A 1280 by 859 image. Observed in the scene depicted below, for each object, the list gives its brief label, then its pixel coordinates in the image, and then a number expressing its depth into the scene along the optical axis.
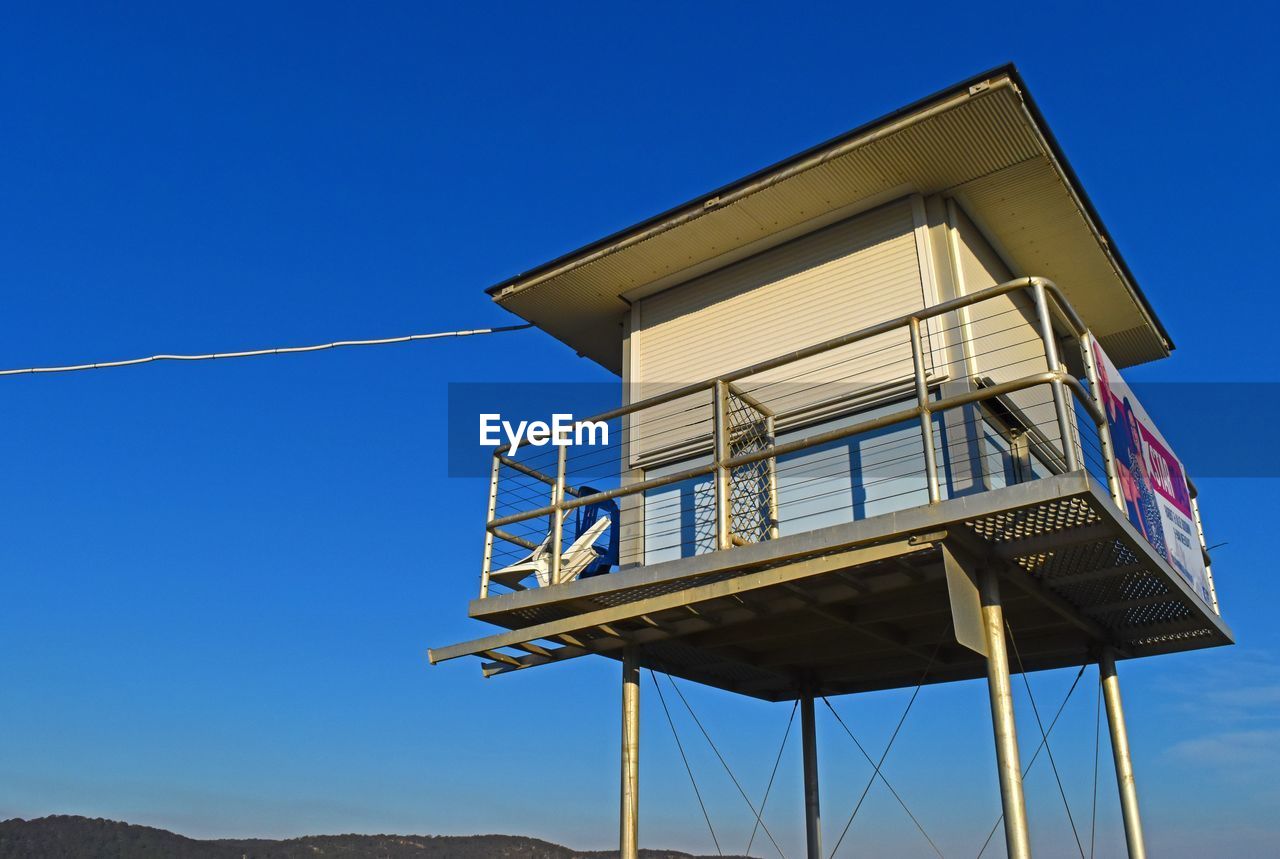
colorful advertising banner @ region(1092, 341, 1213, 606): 8.34
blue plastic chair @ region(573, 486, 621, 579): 10.32
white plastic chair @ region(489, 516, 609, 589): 9.91
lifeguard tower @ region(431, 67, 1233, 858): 7.83
